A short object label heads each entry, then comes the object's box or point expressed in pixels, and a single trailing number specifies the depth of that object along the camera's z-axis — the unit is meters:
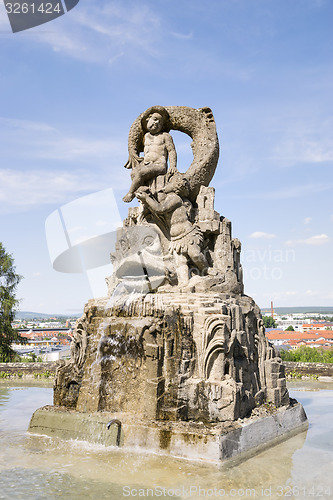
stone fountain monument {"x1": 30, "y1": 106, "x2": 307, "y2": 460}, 6.34
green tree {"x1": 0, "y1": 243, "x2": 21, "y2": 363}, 19.33
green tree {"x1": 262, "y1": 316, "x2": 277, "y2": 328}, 60.14
